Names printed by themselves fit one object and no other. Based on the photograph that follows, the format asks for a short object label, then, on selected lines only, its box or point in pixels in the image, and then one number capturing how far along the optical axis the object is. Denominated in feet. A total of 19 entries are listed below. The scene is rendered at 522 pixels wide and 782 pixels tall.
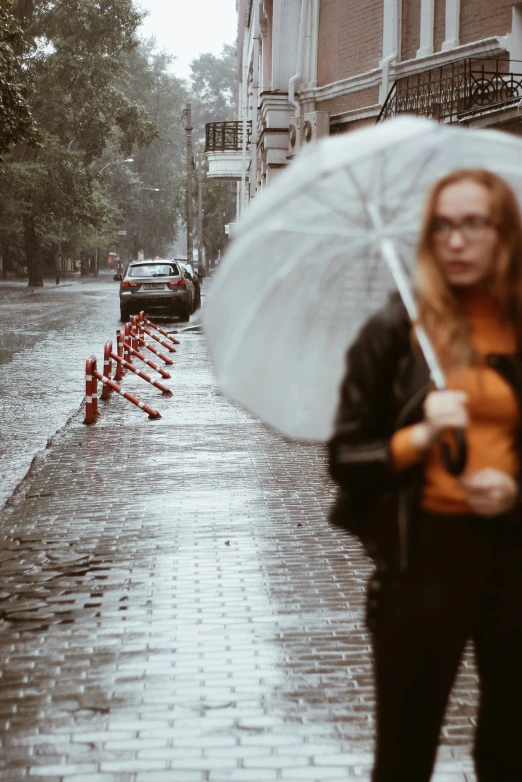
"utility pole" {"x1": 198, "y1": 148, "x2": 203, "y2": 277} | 237.86
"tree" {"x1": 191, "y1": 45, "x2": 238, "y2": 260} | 442.91
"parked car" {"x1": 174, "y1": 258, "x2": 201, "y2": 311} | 121.08
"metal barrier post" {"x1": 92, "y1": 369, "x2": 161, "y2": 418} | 42.32
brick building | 53.78
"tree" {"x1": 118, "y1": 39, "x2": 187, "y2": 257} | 302.25
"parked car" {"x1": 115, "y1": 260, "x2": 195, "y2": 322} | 100.68
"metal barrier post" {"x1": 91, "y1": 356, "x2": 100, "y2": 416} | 41.69
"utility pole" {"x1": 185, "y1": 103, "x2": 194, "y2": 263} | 167.76
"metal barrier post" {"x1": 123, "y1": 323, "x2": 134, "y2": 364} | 60.90
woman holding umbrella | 8.41
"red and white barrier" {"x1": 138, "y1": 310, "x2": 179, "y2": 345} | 75.05
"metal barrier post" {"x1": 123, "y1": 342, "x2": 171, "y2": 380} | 53.98
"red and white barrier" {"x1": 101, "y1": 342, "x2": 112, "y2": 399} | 47.73
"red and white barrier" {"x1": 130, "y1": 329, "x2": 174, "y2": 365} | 61.41
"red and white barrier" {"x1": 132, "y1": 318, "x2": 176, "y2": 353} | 69.56
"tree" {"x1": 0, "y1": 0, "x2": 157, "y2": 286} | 158.92
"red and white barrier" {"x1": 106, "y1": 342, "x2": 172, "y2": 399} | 48.96
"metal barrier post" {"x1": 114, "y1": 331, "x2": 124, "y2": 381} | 53.88
